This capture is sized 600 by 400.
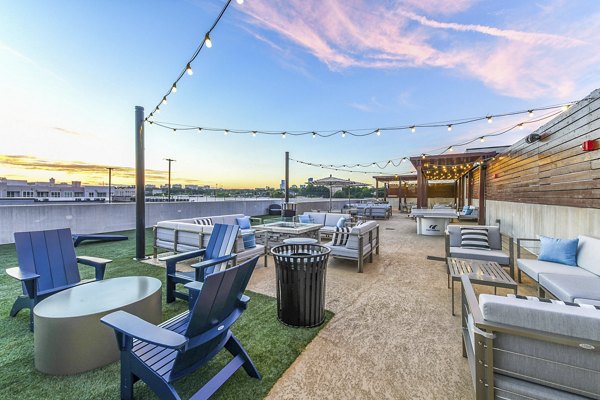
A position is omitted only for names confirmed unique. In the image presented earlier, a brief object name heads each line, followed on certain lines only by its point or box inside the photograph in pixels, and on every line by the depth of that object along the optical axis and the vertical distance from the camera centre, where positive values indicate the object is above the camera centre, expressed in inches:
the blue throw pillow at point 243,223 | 248.2 -28.5
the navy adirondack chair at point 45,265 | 96.2 -30.7
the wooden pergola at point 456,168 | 422.3 +61.0
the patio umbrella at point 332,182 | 509.4 +28.6
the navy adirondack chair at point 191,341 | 54.2 -33.8
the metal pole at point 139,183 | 193.6 +8.7
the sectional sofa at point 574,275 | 91.6 -35.1
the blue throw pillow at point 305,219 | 295.2 -28.5
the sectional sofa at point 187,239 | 174.6 -33.8
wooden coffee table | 104.6 -36.1
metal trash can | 98.0 -37.3
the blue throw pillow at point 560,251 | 128.0 -28.8
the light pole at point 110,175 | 824.3 +66.7
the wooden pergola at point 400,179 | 776.9 +57.0
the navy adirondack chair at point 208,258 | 114.3 -31.7
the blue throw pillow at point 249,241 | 190.9 -36.5
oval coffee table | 72.2 -41.4
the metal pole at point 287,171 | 496.1 +48.7
